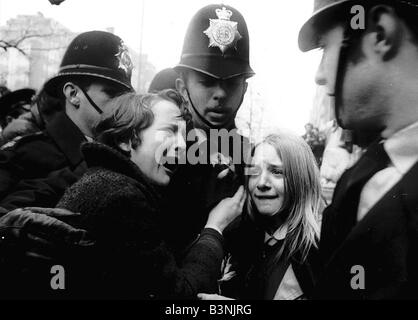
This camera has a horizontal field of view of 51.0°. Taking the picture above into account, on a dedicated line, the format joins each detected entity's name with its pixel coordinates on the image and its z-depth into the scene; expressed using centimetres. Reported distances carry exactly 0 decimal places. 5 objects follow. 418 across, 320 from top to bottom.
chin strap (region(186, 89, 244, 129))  172
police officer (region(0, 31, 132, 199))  178
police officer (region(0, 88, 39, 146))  254
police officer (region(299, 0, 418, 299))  126
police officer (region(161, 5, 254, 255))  170
